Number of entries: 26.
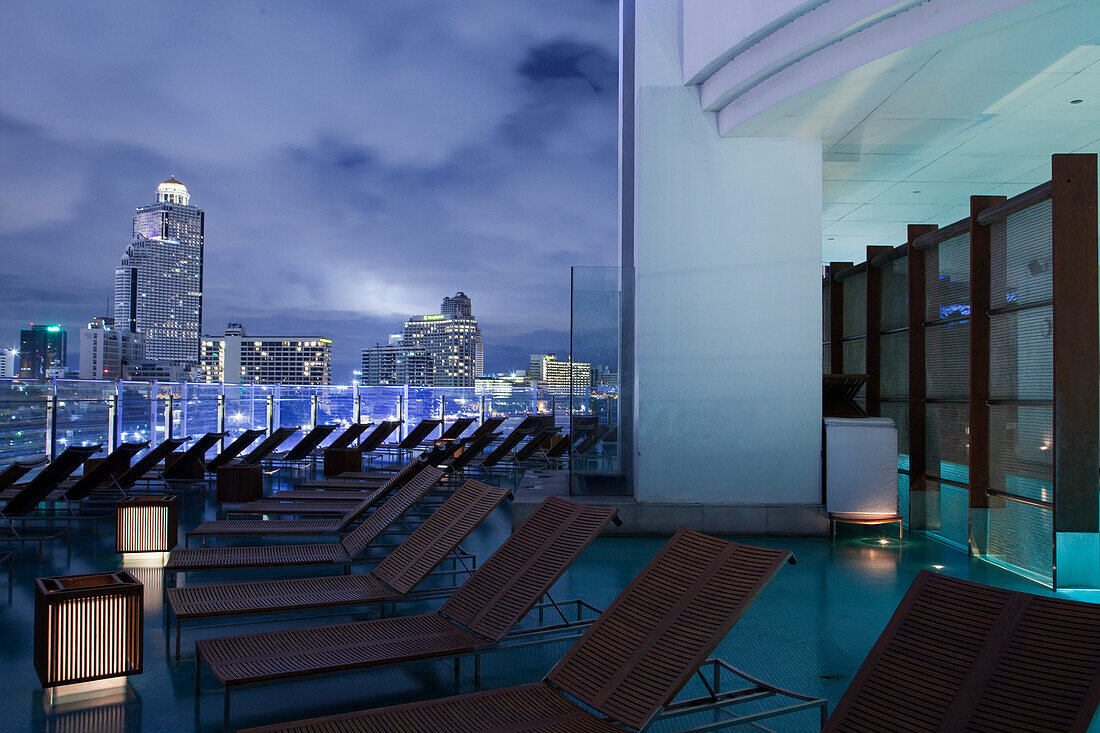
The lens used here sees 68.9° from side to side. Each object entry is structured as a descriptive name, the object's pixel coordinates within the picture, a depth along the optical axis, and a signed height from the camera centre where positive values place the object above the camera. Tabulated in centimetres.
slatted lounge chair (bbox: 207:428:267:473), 984 -87
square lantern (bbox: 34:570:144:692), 332 -106
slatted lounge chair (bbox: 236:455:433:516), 688 -113
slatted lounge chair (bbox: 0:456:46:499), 669 -77
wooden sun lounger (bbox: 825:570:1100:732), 222 -85
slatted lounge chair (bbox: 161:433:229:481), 921 -92
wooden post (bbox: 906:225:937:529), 766 -2
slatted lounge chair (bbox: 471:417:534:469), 1081 -93
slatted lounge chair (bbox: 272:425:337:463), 1131 -90
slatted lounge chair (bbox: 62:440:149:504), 736 -87
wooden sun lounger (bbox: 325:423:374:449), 1215 -81
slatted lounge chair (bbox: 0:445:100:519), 620 -81
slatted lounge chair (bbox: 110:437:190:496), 821 -87
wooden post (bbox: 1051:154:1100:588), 526 +25
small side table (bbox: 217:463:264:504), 895 -113
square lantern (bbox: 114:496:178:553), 615 -111
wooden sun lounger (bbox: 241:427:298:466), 1020 -85
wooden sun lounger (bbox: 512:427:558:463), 1133 -93
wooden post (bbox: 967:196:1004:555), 630 +16
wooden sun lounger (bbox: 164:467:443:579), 499 -112
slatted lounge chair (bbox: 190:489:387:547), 598 -113
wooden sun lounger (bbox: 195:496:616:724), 319 -112
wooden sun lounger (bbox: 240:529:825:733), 277 -106
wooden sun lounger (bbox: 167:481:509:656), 403 -112
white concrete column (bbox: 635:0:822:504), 745 +62
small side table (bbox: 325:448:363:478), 1141 -113
